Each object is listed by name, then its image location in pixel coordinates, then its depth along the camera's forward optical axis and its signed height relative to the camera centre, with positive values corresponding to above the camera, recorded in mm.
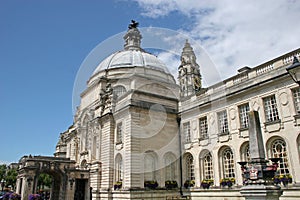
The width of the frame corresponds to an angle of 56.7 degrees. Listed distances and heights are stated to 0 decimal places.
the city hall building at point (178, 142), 20562 +3427
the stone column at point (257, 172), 11652 +297
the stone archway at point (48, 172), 28922 +1109
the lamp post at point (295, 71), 11643 +4428
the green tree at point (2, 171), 74788 +3388
